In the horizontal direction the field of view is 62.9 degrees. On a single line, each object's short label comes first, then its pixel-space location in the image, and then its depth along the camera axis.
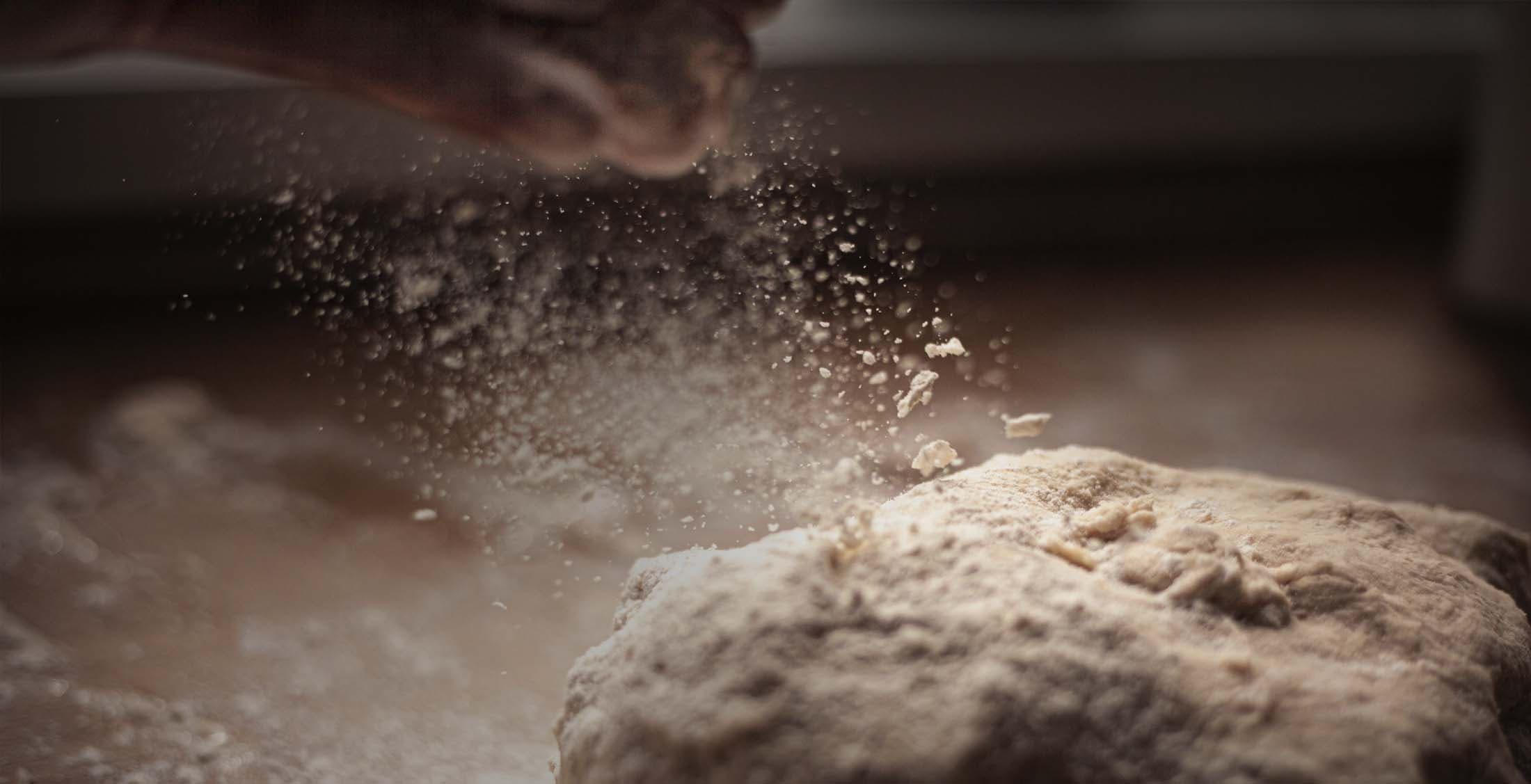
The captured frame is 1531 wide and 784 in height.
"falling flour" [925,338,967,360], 0.89
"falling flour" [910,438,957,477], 0.85
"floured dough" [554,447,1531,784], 0.61
